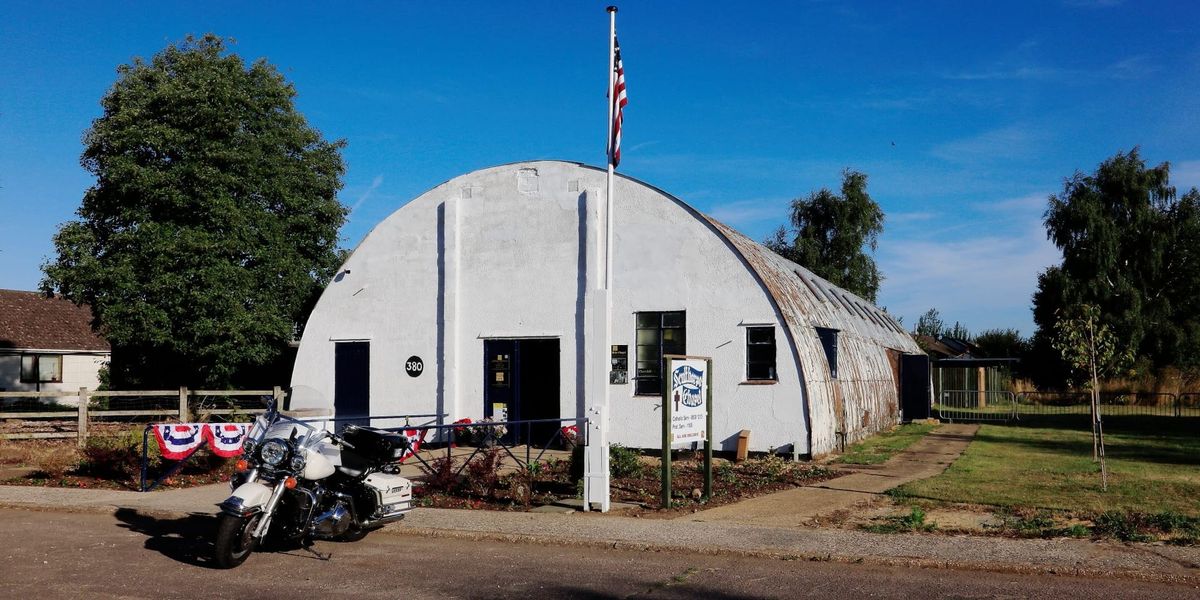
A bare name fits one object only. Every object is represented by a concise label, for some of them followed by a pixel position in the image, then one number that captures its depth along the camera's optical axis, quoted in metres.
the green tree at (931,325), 95.33
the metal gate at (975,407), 35.59
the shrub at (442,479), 13.51
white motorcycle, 9.06
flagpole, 13.20
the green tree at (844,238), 51.38
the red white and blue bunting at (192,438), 14.23
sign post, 12.17
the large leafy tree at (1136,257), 49.34
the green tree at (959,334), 93.07
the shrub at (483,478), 12.98
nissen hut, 19.09
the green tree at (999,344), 70.69
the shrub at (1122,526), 9.73
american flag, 13.22
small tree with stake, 16.42
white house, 41.84
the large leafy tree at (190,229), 25.73
